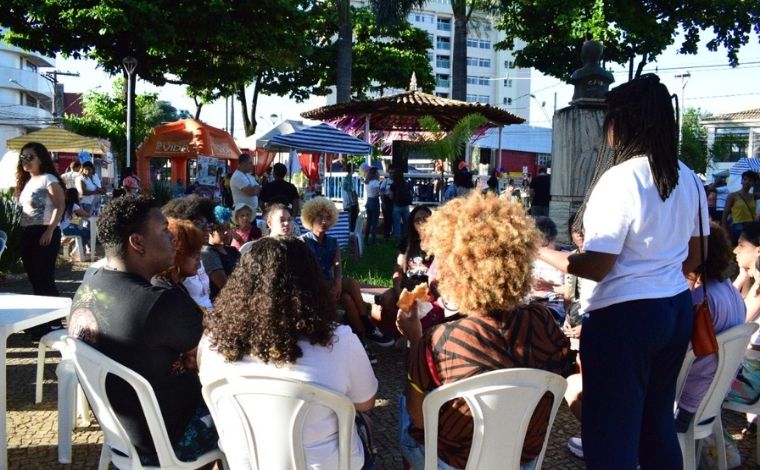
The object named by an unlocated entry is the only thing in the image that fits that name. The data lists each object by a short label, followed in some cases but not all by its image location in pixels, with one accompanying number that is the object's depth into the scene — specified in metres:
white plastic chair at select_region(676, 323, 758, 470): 2.71
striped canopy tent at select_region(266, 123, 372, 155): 11.50
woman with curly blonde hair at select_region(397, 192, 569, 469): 2.04
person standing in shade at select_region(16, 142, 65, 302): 5.39
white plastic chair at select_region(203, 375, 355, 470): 1.91
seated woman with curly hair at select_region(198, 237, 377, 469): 2.00
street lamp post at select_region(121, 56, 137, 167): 11.95
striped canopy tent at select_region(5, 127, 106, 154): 22.56
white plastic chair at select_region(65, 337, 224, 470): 2.23
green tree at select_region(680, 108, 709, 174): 30.16
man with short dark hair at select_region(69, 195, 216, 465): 2.30
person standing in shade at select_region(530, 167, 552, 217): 11.79
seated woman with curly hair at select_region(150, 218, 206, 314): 3.22
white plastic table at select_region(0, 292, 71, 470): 2.98
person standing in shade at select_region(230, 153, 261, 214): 8.96
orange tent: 16.28
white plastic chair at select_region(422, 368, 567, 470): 1.94
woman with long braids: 2.10
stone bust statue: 7.45
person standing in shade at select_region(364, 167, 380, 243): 13.92
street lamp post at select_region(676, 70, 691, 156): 46.81
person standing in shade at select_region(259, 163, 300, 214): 9.52
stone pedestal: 7.29
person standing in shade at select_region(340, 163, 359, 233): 13.60
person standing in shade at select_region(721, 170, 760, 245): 10.28
